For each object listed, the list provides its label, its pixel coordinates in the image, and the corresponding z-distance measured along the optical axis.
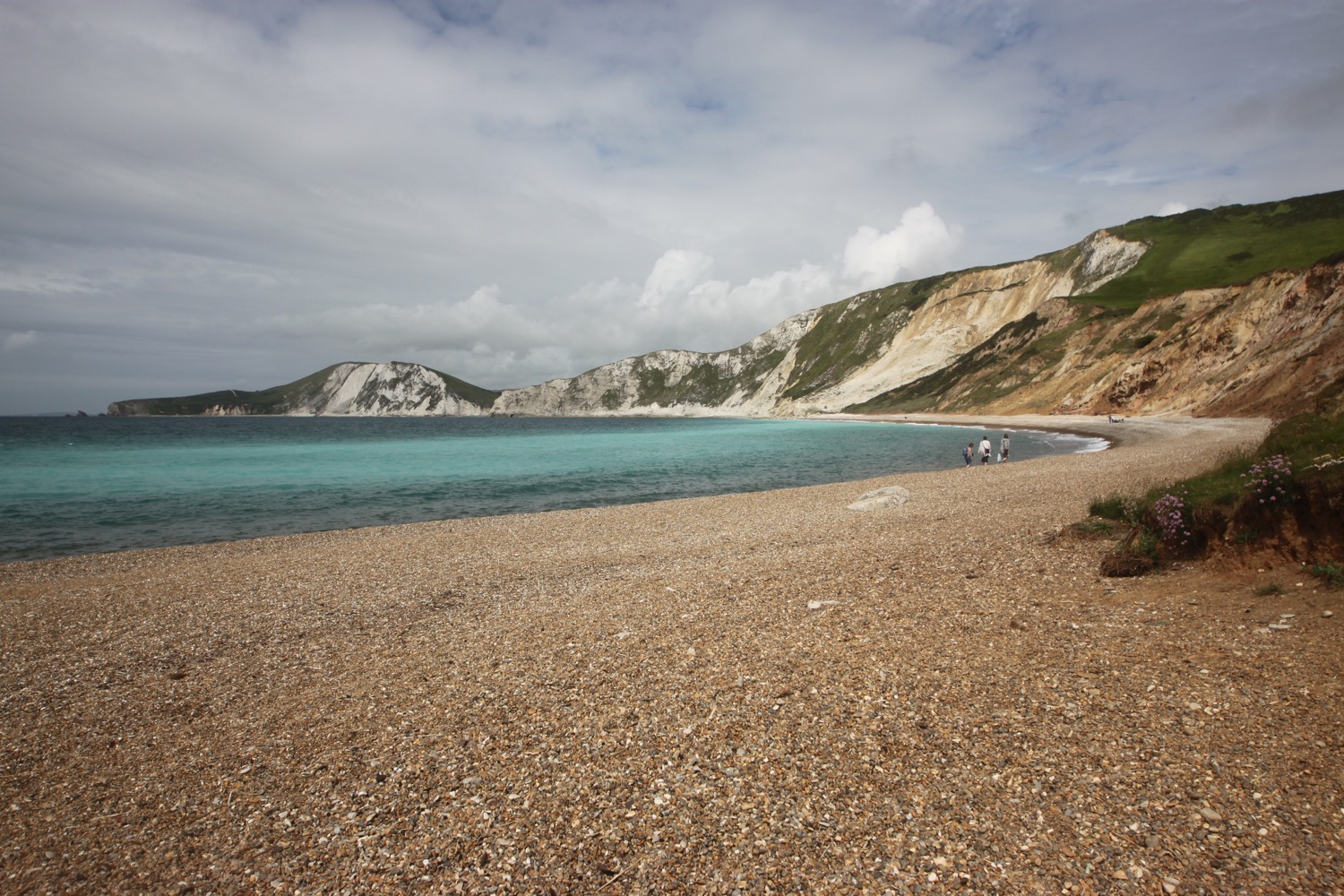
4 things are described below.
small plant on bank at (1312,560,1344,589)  7.53
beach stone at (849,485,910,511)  20.33
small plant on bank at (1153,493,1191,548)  9.63
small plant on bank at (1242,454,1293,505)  8.55
